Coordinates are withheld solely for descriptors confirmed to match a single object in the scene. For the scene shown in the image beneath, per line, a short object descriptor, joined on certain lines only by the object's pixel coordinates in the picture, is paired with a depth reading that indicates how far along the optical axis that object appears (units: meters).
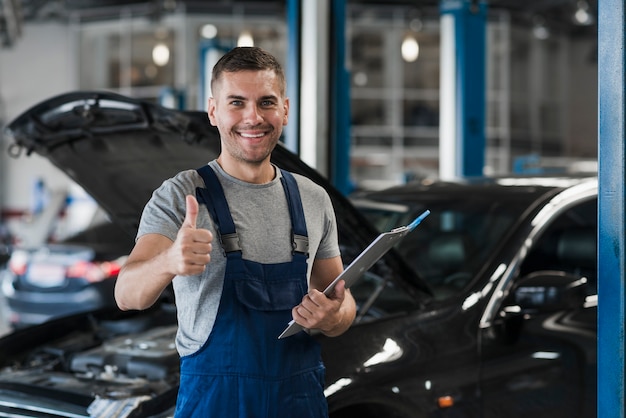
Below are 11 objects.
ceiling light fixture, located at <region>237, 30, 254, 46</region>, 14.64
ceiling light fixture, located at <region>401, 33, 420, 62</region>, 17.36
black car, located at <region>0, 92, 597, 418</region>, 2.78
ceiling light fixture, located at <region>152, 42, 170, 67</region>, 19.06
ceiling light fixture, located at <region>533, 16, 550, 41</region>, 19.34
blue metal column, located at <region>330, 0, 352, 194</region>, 5.39
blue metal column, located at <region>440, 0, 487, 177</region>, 7.32
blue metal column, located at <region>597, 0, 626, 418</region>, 2.07
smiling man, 1.90
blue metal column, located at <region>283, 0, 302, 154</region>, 5.34
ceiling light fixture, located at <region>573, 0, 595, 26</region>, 14.06
